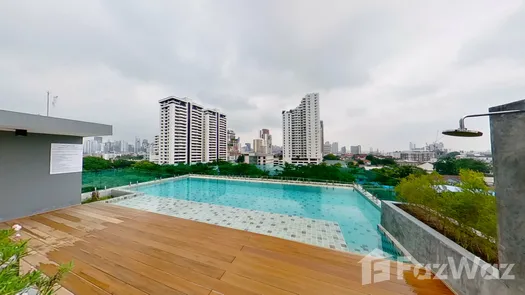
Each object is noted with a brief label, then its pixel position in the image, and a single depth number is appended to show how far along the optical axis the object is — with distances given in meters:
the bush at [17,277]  0.69
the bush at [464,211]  1.79
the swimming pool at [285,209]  4.12
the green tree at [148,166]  15.36
